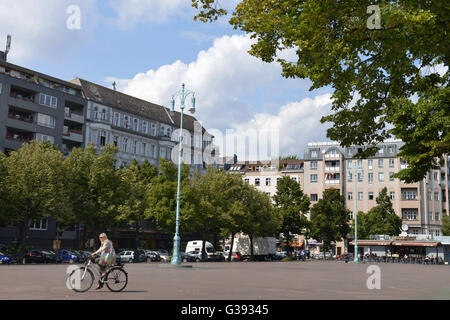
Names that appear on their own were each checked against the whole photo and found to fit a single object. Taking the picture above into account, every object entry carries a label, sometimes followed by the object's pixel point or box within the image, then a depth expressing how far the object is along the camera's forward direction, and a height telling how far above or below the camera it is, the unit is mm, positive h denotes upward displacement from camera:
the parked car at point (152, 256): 56244 -2855
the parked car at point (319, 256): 87375 -3608
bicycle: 14297 -1422
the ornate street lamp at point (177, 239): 34938 -525
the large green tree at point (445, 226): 90750 +2438
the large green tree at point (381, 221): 83625 +2787
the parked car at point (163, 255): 55750 -2742
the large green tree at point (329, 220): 80312 +2628
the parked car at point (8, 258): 40312 -2611
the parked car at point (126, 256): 52406 -2773
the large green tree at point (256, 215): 62312 +2394
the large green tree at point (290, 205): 73875 +4484
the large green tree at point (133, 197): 48562 +3442
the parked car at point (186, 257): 55625 -2842
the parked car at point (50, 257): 45406 -2679
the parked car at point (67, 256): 47125 -2641
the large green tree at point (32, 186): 42156 +3555
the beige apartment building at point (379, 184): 98375 +10975
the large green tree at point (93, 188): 46906 +3925
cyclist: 14672 -813
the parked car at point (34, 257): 44000 -2636
